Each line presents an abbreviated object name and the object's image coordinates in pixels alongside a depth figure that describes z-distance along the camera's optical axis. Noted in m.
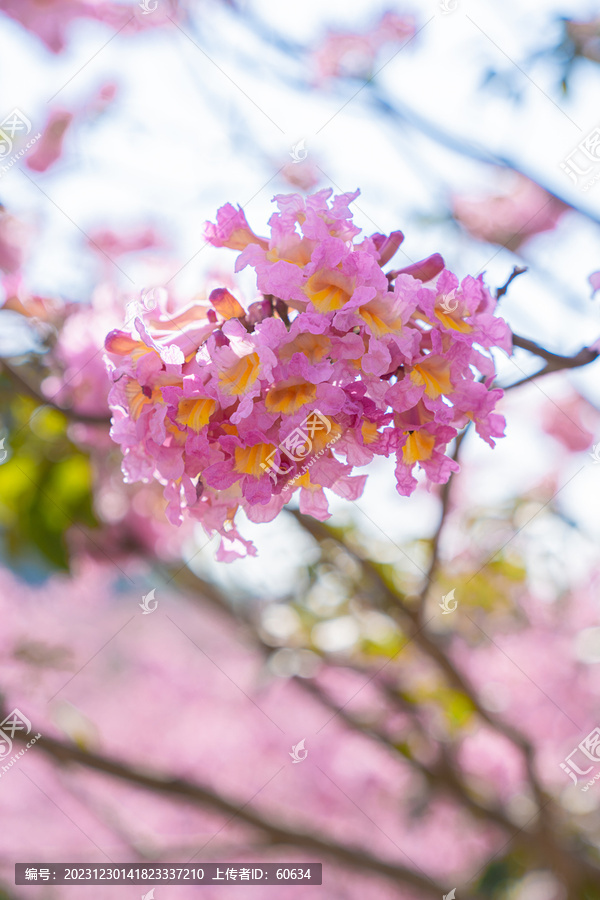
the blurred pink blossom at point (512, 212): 2.71
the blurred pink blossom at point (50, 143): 2.59
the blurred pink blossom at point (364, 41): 2.65
